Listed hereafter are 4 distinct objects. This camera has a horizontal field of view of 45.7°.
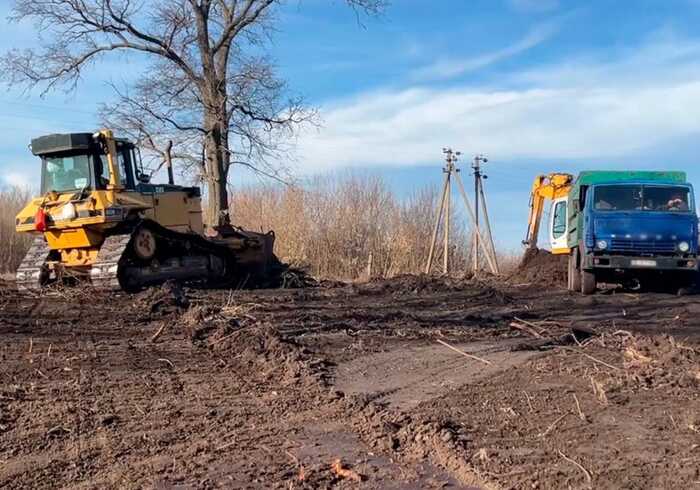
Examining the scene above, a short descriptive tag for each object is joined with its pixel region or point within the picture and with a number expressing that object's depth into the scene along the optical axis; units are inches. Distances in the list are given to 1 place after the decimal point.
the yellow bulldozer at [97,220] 606.9
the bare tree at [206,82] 955.3
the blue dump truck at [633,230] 655.8
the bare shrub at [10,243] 1090.1
